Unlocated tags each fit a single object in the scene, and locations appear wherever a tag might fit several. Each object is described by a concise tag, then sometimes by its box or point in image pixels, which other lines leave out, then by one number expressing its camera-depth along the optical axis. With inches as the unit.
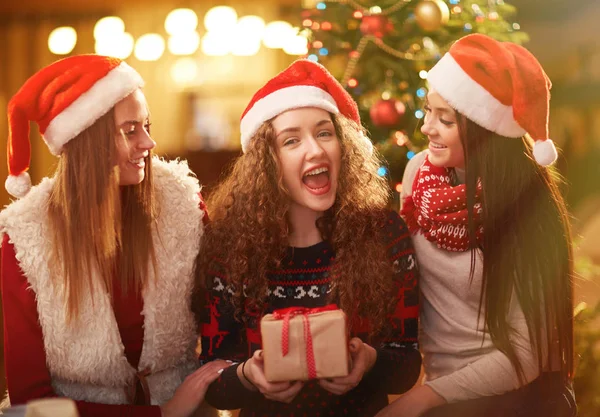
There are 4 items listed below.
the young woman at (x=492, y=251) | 78.7
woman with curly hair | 76.0
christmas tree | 131.6
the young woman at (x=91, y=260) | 74.9
